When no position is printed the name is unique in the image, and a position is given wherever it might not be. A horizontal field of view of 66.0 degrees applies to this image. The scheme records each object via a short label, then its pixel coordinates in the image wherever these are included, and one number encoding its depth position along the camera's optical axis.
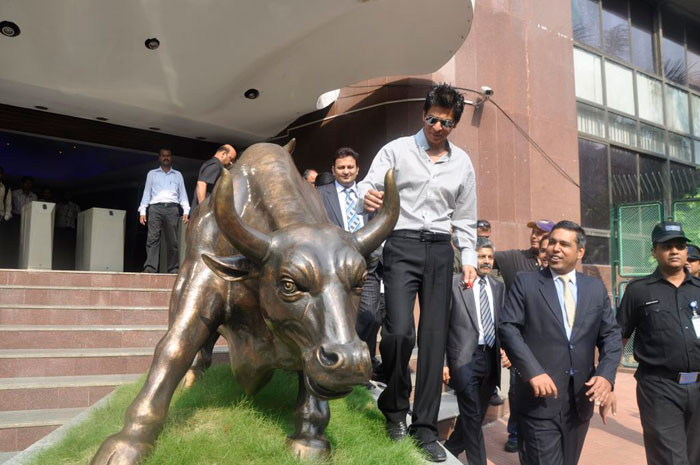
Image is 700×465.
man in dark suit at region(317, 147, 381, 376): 4.96
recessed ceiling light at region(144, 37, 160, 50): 8.42
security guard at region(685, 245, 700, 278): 5.68
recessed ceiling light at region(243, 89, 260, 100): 10.12
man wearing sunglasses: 3.32
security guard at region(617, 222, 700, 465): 3.86
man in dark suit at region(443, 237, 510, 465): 4.48
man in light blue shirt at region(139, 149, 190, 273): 9.21
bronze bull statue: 2.24
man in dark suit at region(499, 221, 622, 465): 3.32
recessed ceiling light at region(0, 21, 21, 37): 7.76
